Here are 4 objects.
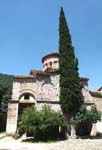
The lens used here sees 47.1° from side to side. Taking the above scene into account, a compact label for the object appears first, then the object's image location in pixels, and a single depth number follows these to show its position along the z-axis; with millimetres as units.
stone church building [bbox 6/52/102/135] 12343
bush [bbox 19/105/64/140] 10469
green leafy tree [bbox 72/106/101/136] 11311
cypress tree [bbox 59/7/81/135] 11676
